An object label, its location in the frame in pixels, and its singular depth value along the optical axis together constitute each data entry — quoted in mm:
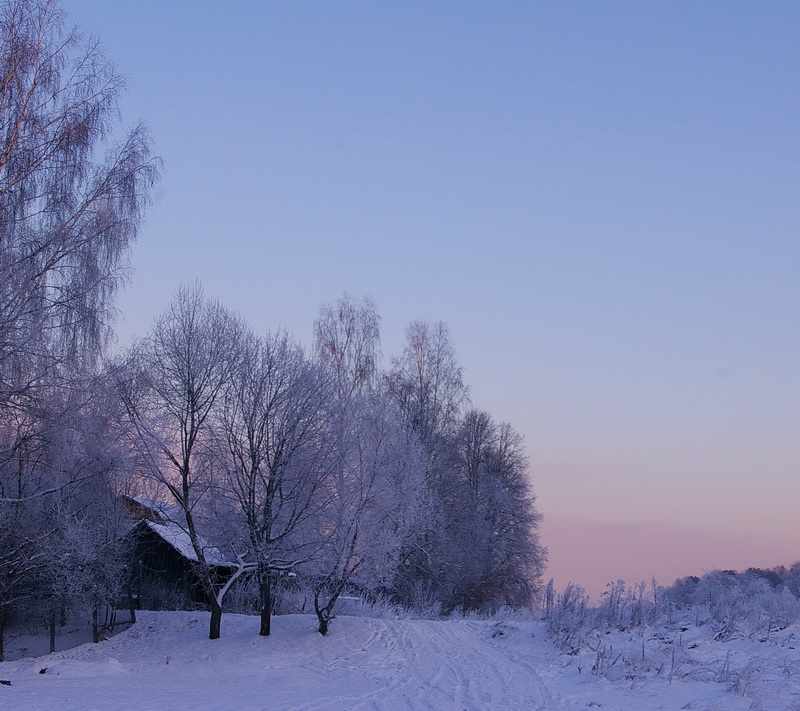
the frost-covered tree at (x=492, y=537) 37188
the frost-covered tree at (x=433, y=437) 33812
